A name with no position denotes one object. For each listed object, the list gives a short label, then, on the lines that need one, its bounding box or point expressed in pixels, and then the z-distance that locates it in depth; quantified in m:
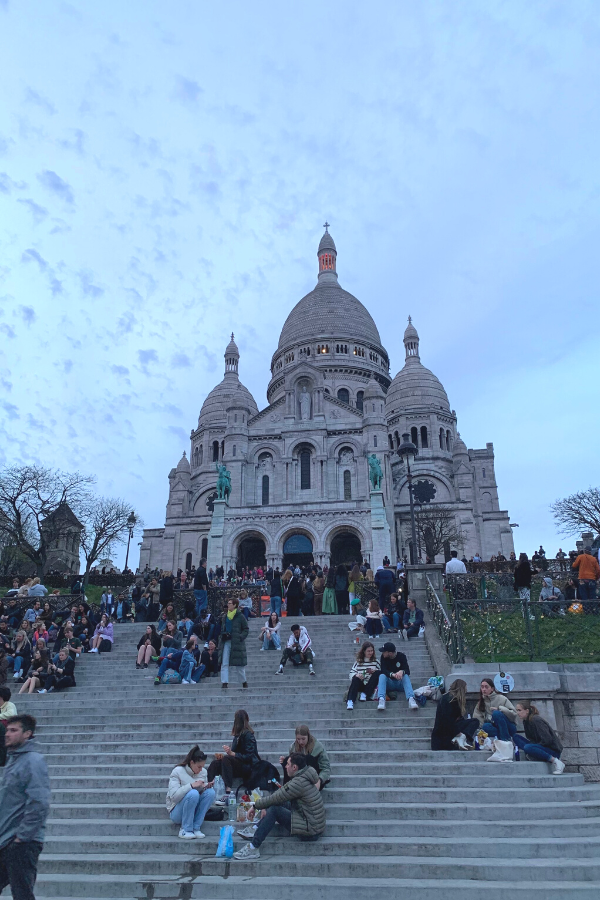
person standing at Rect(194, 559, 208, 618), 19.17
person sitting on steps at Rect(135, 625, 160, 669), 15.02
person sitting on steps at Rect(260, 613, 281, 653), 15.62
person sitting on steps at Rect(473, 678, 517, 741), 9.43
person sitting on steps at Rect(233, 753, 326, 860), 7.32
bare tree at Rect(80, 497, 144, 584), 45.16
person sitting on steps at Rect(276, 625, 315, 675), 13.66
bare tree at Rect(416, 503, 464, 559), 42.03
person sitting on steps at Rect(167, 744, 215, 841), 7.66
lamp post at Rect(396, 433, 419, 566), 19.69
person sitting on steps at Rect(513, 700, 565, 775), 9.02
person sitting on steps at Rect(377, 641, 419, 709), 11.31
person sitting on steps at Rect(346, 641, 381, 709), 11.45
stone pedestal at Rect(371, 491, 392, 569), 37.84
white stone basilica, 40.31
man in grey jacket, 5.04
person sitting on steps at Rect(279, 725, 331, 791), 7.95
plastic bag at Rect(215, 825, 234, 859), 7.11
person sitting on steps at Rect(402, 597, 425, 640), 15.27
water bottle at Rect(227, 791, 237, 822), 7.96
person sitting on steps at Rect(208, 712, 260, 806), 8.32
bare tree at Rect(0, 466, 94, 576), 36.88
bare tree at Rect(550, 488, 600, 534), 46.75
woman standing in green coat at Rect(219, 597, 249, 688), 12.87
